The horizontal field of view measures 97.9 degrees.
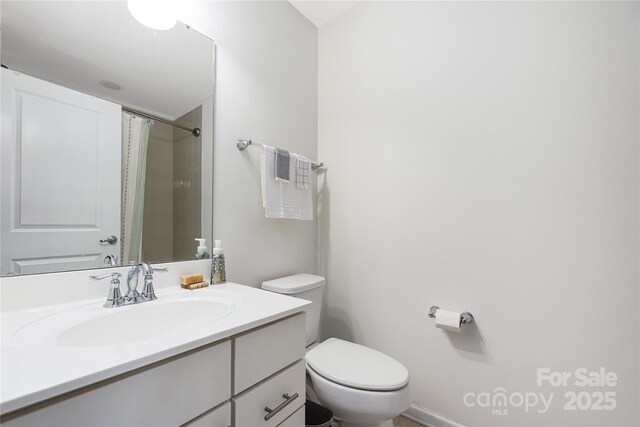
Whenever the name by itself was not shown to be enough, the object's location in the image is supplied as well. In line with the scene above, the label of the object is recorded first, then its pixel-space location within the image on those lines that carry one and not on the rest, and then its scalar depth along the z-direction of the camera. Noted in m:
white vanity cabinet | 0.50
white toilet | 1.08
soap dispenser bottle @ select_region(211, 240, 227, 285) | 1.23
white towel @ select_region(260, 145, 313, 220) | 1.46
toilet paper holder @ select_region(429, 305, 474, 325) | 1.32
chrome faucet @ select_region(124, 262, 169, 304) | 0.95
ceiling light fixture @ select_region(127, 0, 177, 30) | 1.10
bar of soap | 1.13
